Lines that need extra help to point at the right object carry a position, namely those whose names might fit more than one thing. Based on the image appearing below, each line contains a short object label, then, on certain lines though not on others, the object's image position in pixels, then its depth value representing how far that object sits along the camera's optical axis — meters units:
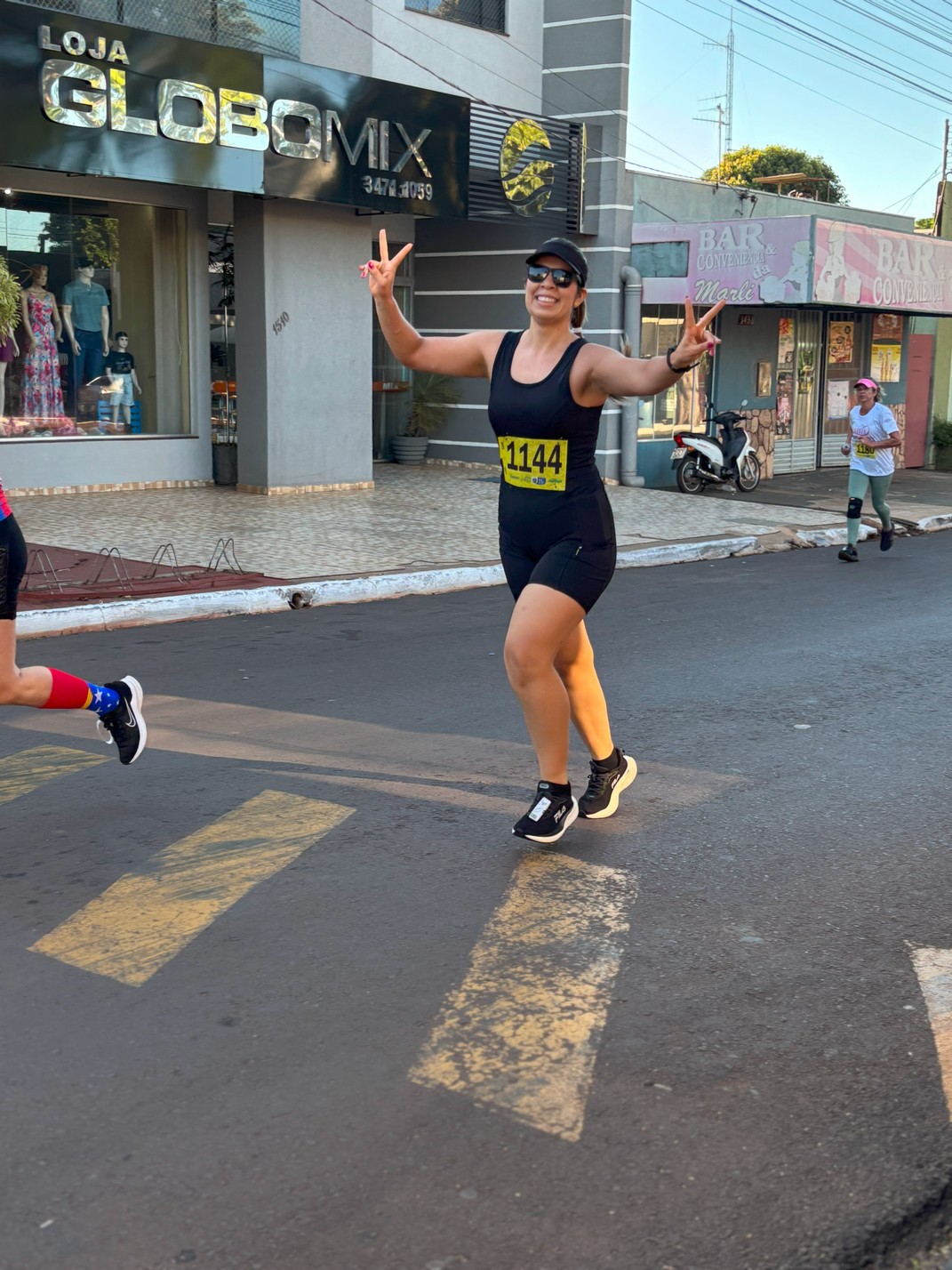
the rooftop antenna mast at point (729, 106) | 61.16
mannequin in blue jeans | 16.81
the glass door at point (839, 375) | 25.06
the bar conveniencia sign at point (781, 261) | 19.02
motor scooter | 20.41
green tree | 78.62
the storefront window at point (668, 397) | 21.52
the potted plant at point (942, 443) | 28.30
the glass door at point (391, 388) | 21.97
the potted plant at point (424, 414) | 21.81
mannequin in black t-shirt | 17.33
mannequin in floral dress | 16.39
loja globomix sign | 13.72
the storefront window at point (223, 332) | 18.25
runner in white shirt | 13.56
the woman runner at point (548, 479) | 4.84
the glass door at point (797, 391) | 23.94
